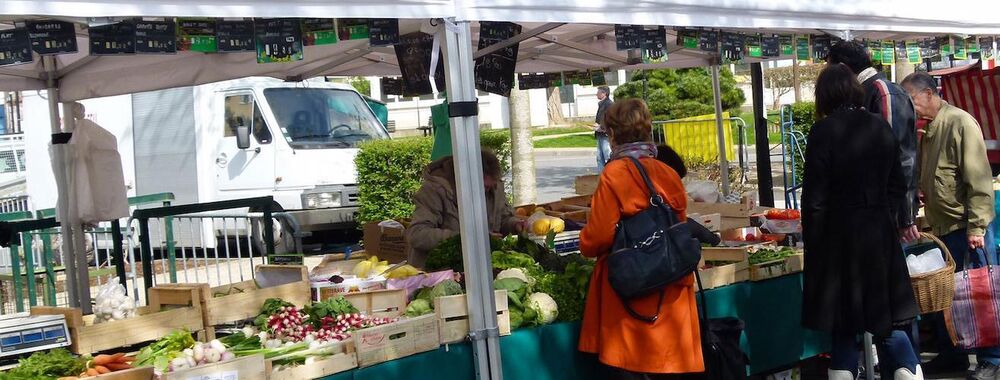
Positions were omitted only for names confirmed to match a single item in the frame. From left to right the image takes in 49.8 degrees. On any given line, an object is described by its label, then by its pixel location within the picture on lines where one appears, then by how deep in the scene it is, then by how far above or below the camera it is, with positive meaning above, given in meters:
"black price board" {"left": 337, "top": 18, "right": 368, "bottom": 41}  4.27 +0.55
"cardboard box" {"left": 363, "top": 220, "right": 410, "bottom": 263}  7.05 -0.51
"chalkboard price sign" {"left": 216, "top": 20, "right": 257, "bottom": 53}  4.09 +0.54
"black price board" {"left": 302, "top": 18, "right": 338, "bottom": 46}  4.23 +0.55
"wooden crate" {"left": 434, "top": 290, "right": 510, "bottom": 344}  4.36 -0.64
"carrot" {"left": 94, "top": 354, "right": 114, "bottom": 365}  3.90 -0.62
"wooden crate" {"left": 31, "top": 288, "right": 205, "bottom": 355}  4.11 -0.54
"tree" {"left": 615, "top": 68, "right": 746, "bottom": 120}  23.59 +1.06
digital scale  3.99 -0.52
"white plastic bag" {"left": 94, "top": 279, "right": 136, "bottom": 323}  4.37 -0.47
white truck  12.40 +0.42
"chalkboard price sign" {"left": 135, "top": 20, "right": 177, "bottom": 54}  3.94 +0.54
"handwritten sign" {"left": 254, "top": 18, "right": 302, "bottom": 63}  4.13 +0.52
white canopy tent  3.75 +0.59
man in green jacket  6.14 -0.35
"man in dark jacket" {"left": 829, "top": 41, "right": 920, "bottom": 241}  5.42 +0.09
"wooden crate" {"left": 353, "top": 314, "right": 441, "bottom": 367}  4.11 -0.68
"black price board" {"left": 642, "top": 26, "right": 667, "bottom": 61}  5.50 +0.50
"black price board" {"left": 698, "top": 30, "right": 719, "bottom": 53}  6.14 +0.56
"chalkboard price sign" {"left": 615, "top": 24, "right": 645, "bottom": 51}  5.36 +0.54
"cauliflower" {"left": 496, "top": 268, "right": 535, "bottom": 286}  5.03 -0.56
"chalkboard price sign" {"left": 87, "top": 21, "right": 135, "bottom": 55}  3.87 +0.54
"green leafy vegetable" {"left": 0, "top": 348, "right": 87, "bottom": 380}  3.77 -0.61
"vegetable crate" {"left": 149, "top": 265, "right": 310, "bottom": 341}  4.51 -0.51
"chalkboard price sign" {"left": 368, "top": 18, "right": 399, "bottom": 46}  4.25 +0.53
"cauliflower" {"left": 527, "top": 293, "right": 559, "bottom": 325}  4.75 -0.69
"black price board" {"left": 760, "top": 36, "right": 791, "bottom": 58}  6.77 +0.54
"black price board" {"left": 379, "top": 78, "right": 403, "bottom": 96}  8.44 +0.62
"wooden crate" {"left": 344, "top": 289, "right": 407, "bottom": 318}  4.68 -0.59
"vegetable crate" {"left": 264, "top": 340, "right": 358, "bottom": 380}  3.91 -0.72
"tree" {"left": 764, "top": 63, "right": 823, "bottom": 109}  34.85 +1.81
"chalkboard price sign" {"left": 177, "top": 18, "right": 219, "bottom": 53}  4.09 +0.54
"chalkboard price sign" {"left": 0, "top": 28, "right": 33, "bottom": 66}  3.68 +0.50
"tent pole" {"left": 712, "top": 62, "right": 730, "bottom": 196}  9.33 -0.02
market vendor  5.93 -0.26
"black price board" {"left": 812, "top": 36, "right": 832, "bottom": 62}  7.02 +0.54
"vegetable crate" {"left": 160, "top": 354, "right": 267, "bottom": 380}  3.66 -0.66
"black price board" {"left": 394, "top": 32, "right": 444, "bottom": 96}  5.14 +0.52
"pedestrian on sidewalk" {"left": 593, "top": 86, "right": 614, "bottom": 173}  18.78 +0.09
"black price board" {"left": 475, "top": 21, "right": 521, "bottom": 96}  5.98 +0.48
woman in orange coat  4.31 -0.61
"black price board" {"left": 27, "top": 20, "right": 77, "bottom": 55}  3.65 +0.53
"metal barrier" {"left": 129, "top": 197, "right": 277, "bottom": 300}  7.00 -0.57
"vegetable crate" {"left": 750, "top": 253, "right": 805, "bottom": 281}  5.70 -0.73
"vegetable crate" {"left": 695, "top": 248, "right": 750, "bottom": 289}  5.41 -0.67
